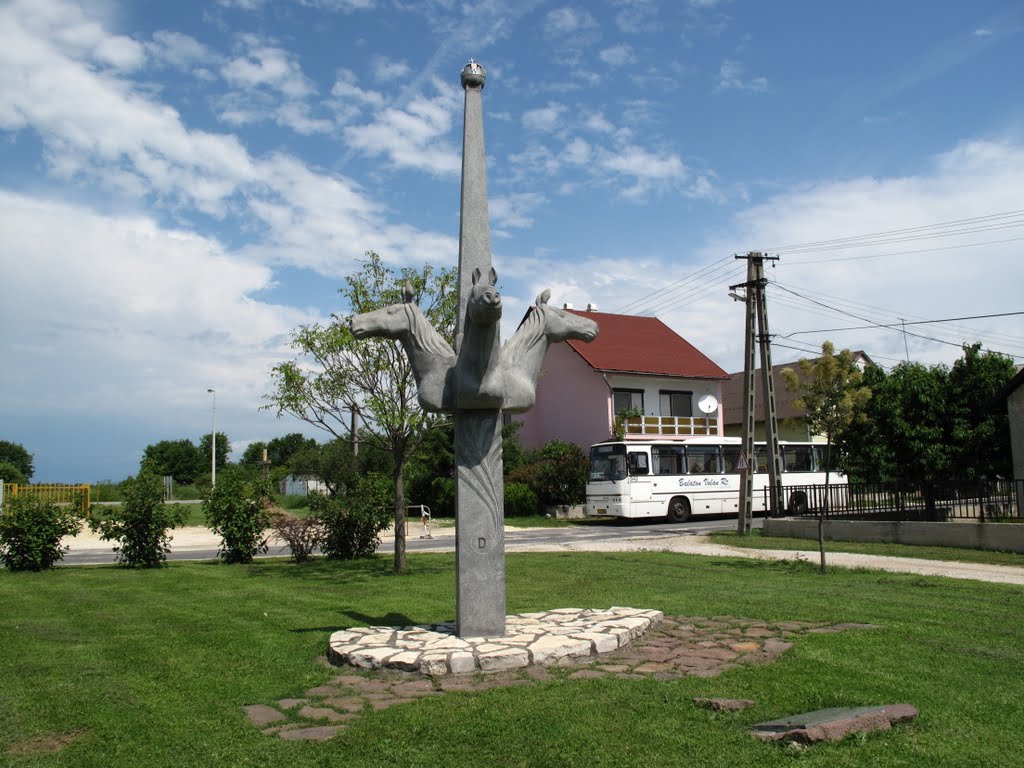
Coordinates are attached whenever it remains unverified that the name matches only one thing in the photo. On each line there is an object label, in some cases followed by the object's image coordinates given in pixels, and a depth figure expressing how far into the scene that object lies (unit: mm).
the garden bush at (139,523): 14953
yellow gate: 27600
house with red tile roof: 38000
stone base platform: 6090
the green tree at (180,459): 78812
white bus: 28125
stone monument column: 6984
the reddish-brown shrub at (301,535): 15867
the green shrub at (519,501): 32125
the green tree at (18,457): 73312
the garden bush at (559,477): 33031
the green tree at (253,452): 66062
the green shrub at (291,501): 40306
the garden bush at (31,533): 14422
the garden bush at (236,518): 16078
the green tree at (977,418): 29734
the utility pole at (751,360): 20656
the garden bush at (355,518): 15797
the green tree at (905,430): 30516
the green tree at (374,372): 12883
